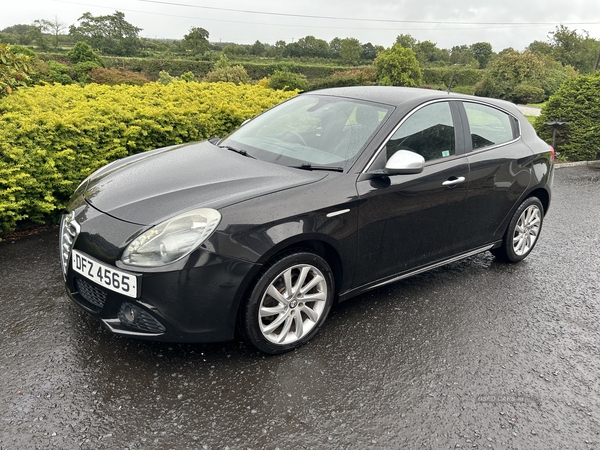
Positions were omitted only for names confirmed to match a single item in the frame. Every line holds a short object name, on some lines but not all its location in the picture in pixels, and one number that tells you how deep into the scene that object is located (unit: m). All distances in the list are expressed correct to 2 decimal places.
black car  2.63
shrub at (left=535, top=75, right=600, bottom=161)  10.72
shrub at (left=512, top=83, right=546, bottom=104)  29.75
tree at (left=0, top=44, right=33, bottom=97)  5.22
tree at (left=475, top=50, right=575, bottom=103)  30.17
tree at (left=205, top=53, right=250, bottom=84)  27.62
